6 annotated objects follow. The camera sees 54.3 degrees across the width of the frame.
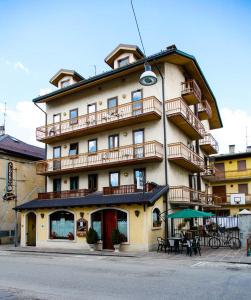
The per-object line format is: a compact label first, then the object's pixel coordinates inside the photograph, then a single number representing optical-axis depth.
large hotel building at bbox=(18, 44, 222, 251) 15.08
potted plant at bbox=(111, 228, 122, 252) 14.00
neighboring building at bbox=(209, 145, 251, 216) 28.96
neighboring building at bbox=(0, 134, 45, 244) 20.23
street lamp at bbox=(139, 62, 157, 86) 9.23
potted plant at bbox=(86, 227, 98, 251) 14.91
